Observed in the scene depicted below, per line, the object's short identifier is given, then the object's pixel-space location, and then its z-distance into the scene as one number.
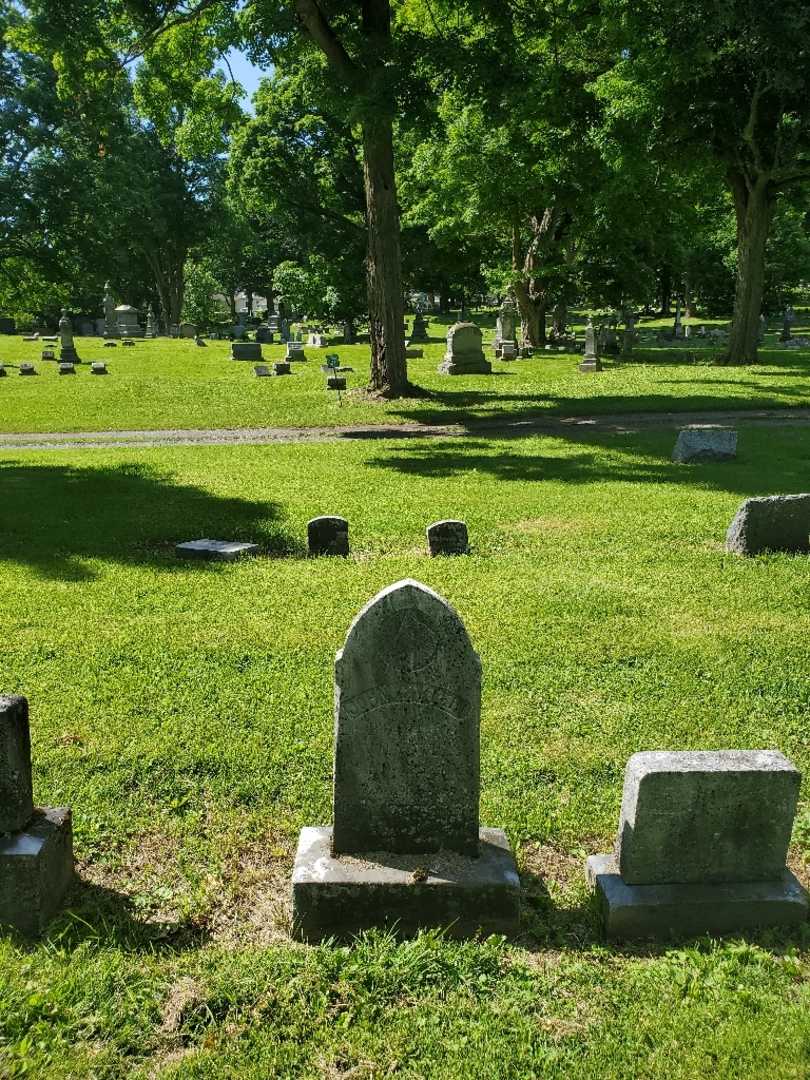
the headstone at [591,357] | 29.64
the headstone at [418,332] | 45.11
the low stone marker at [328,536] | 10.17
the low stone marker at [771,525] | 9.48
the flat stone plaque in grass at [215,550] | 9.91
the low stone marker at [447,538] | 9.95
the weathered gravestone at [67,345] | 35.88
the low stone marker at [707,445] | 14.88
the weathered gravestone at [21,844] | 3.94
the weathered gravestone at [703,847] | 3.98
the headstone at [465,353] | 29.08
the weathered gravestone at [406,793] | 3.91
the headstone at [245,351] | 37.47
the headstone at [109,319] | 54.55
